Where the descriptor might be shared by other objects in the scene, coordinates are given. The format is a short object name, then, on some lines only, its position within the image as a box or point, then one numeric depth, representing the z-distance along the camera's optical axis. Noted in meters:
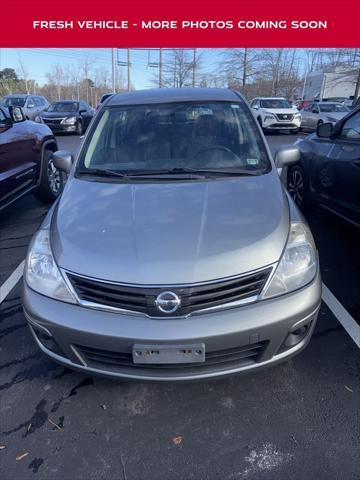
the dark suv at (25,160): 4.78
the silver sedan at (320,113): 16.05
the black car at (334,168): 3.78
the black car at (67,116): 16.05
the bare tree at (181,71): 36.97
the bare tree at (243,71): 36.25
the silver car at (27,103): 17.36
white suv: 16.73
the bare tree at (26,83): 51.75
